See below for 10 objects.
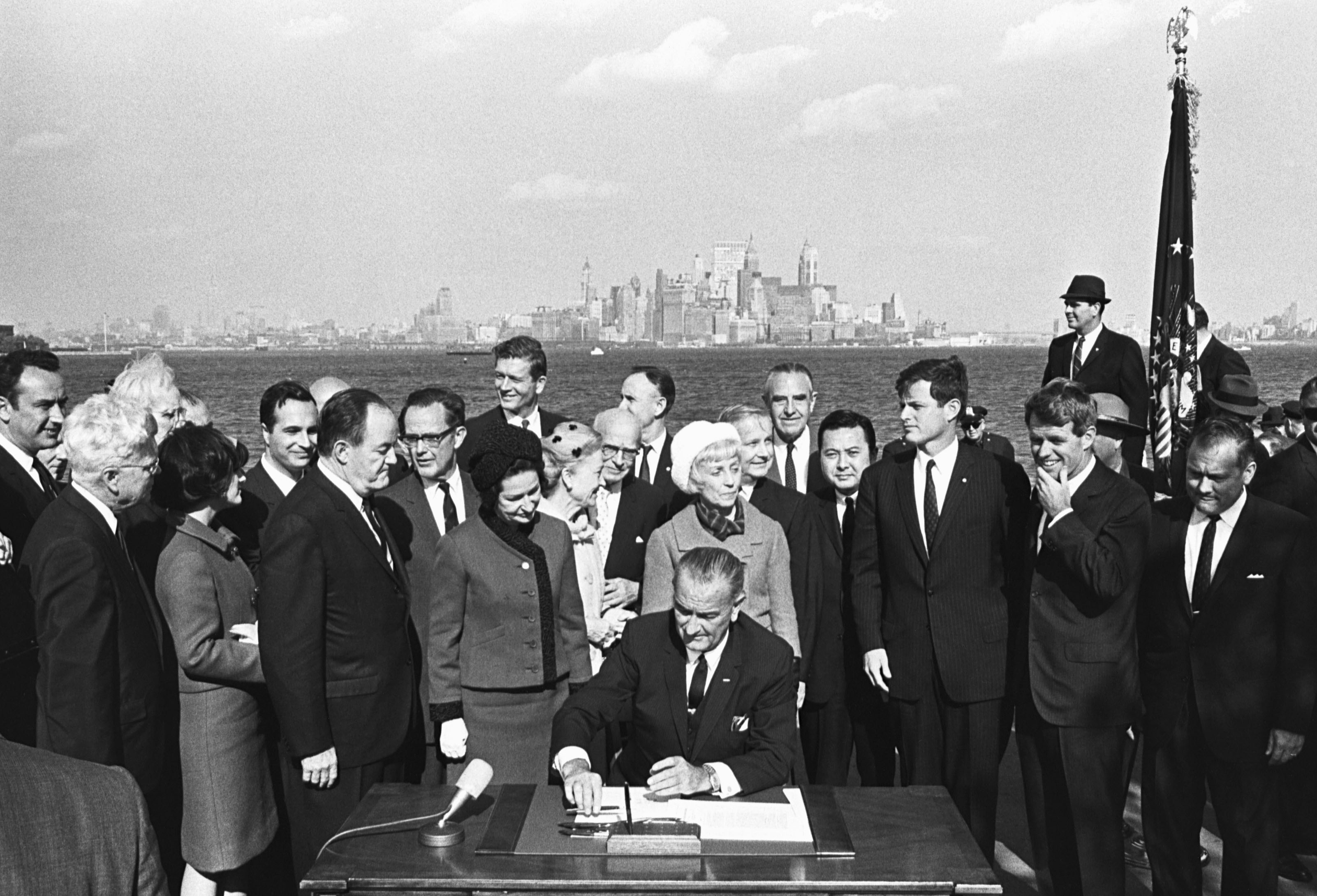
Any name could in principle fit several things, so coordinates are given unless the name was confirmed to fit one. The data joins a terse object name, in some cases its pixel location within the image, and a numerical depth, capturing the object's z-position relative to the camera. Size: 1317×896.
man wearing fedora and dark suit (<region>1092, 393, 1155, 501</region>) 4.72
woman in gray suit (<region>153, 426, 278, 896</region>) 3.67
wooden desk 2.57
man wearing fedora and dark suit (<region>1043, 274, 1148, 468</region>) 6.32
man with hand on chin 3.90
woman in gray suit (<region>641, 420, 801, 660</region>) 4.21
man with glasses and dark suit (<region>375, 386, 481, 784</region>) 4.74
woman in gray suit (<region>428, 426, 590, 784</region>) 3.94
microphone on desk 2.79
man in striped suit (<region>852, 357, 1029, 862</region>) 4.27
